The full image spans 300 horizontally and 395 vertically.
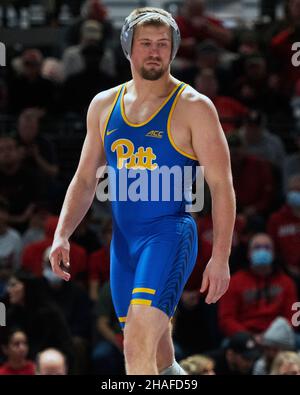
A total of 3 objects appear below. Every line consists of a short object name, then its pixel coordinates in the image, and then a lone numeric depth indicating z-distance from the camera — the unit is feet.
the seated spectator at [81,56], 41.27
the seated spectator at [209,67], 40.63
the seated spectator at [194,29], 42.19
